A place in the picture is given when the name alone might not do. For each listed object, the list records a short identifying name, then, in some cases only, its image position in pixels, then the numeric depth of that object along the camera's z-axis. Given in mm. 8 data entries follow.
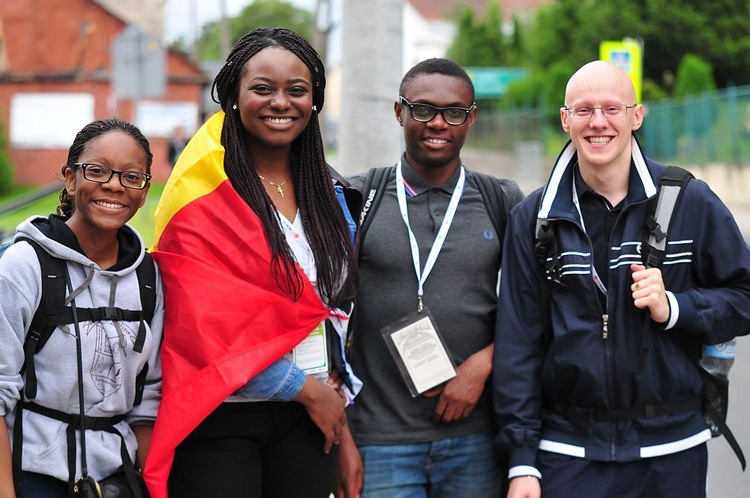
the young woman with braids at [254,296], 2945
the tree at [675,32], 31688
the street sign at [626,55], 16781
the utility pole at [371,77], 5781
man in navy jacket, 3156
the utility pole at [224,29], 34438
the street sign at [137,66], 14219
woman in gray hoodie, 2816
